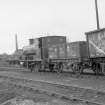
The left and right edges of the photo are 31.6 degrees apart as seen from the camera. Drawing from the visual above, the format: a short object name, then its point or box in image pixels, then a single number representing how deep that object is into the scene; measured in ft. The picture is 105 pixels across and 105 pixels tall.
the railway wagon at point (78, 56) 50.86
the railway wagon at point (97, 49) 44.38
